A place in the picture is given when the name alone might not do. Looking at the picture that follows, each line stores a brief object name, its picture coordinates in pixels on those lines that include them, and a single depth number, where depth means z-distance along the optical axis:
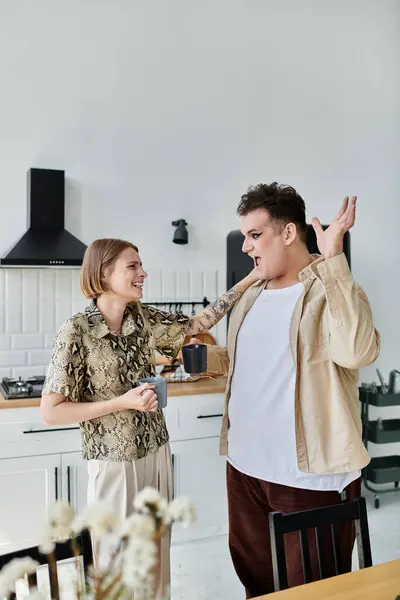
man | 1.67
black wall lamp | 3.80
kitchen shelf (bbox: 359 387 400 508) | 3.92
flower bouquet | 0.67
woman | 1.74
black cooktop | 2.98
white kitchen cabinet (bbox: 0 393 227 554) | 2.87
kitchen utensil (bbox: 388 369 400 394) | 4.04
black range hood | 3.28
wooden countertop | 2.90
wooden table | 1.26
